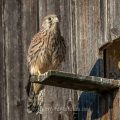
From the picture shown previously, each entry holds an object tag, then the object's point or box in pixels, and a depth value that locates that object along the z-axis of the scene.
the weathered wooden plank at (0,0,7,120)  13.59
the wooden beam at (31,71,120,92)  10.47
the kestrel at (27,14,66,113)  12.55
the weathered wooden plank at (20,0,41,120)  13.58
